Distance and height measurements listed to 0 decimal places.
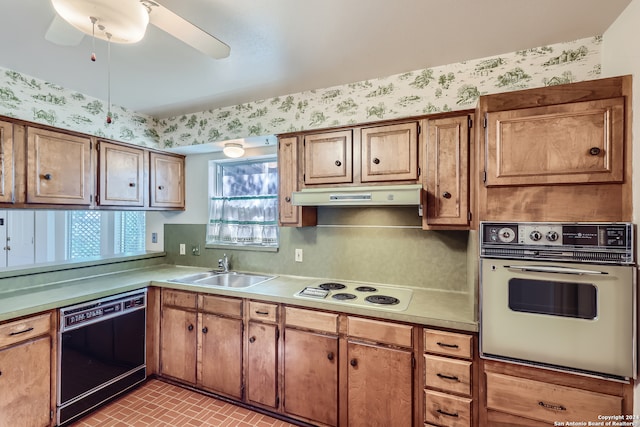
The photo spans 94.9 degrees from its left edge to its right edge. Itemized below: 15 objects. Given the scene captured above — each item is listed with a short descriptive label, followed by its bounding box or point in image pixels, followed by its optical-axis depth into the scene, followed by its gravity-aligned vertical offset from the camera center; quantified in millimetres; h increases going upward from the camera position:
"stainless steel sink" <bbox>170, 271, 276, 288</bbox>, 2772 -636
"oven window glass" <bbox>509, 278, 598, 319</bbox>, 1363 -412
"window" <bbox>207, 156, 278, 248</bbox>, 2910 +97
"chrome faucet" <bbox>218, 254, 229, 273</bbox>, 2967 -522
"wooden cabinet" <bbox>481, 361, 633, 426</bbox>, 1352 -892
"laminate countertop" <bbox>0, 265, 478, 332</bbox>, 1746 -603
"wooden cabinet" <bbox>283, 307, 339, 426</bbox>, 1964 -1053
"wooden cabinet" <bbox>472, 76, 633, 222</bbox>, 1366 +296
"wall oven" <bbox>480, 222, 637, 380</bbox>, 1310 -399
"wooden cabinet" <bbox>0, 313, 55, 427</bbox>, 1757 -1003
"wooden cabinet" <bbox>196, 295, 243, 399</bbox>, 2279 -1057
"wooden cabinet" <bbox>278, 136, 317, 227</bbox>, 2436 +248
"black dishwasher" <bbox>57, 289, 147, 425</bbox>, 2018 -1046
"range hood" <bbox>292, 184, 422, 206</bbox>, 1848 +117
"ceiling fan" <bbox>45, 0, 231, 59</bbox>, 1018 +724
